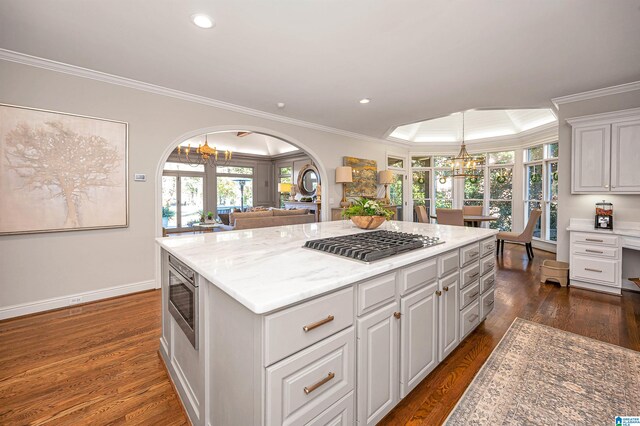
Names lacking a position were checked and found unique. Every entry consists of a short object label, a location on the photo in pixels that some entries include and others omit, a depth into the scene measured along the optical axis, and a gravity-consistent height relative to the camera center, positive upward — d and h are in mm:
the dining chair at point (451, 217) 5430 -156
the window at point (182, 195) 8633 +409
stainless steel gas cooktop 1474 -222
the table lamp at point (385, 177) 6996 +792
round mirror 8992 +898
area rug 1598 -1167
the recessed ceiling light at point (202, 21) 2264 +1563
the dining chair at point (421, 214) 6503 -123
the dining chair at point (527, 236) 5074 -494
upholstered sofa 4773 -188
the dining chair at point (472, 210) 6824 -35
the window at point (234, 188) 9648 +715
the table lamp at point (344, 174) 6016 +743
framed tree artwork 2836 +390
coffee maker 3650 -70
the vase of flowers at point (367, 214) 2568 -52
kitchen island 1020 -560
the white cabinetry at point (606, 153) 3471 +746
